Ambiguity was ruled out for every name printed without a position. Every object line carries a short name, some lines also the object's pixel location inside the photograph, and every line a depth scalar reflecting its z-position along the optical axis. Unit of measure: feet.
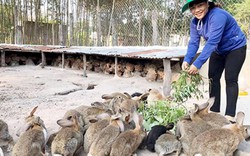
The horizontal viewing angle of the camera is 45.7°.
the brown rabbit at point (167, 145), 7.72
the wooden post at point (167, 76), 16.53
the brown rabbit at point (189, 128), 7.68
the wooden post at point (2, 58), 29.45
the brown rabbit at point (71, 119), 8.47
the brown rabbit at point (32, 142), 7.14
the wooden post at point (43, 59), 29.66
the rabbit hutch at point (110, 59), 18.31
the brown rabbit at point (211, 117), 8.43
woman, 9.00
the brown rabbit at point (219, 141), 6.91
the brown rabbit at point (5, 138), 8.22
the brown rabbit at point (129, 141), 7.28
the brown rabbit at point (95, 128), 7.95
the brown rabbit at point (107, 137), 7.29
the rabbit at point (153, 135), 8.11
